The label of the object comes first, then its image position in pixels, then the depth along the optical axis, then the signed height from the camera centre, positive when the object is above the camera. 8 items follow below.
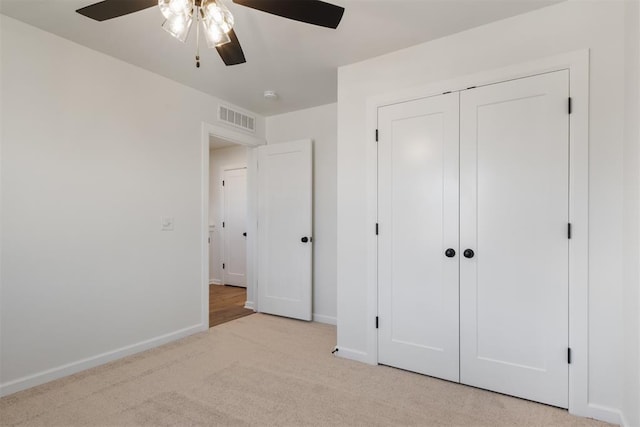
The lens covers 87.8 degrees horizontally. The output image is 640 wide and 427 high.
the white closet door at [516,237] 2.08 -0.17
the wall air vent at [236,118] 3.75 +1.09
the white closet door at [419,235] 2.44 -0.19
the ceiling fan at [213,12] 1.46 +0.94
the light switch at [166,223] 3.15 -0.12
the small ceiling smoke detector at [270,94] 3.47 +1.23
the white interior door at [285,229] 3.90 -0.22
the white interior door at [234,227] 5.84 -0.30
